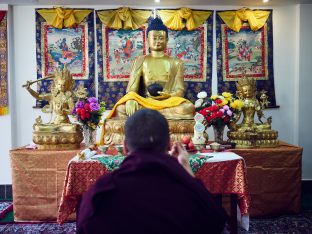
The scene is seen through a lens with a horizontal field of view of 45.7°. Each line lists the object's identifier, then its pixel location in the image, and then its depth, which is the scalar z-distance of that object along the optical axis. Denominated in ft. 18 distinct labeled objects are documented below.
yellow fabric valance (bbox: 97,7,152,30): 16.76
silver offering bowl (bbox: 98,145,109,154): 10.75
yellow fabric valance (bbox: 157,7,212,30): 16.90
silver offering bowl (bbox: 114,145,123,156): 10.42
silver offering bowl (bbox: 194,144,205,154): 11.41
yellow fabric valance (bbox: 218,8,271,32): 16.97
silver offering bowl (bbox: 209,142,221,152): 11.28
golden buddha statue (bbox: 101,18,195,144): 15.52
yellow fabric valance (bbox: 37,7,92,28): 16.56
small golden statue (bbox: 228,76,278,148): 13.70
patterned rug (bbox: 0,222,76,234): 11.98
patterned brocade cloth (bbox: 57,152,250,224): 9.57
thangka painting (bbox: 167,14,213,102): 17.35
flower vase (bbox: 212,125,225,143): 14.37
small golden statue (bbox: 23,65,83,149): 13.47
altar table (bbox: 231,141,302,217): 13.19
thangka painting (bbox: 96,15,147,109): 17.15
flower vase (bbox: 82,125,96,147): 14.28
